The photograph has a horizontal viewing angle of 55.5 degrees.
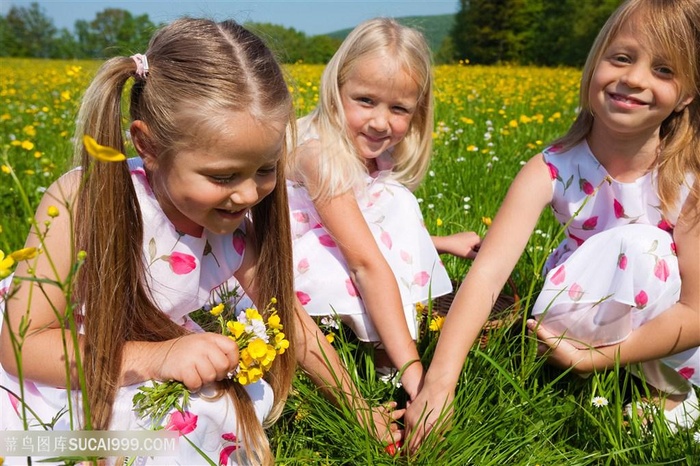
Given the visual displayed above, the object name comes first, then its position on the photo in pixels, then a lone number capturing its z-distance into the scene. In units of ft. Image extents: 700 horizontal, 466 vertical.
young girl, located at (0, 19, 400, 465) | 3.84
